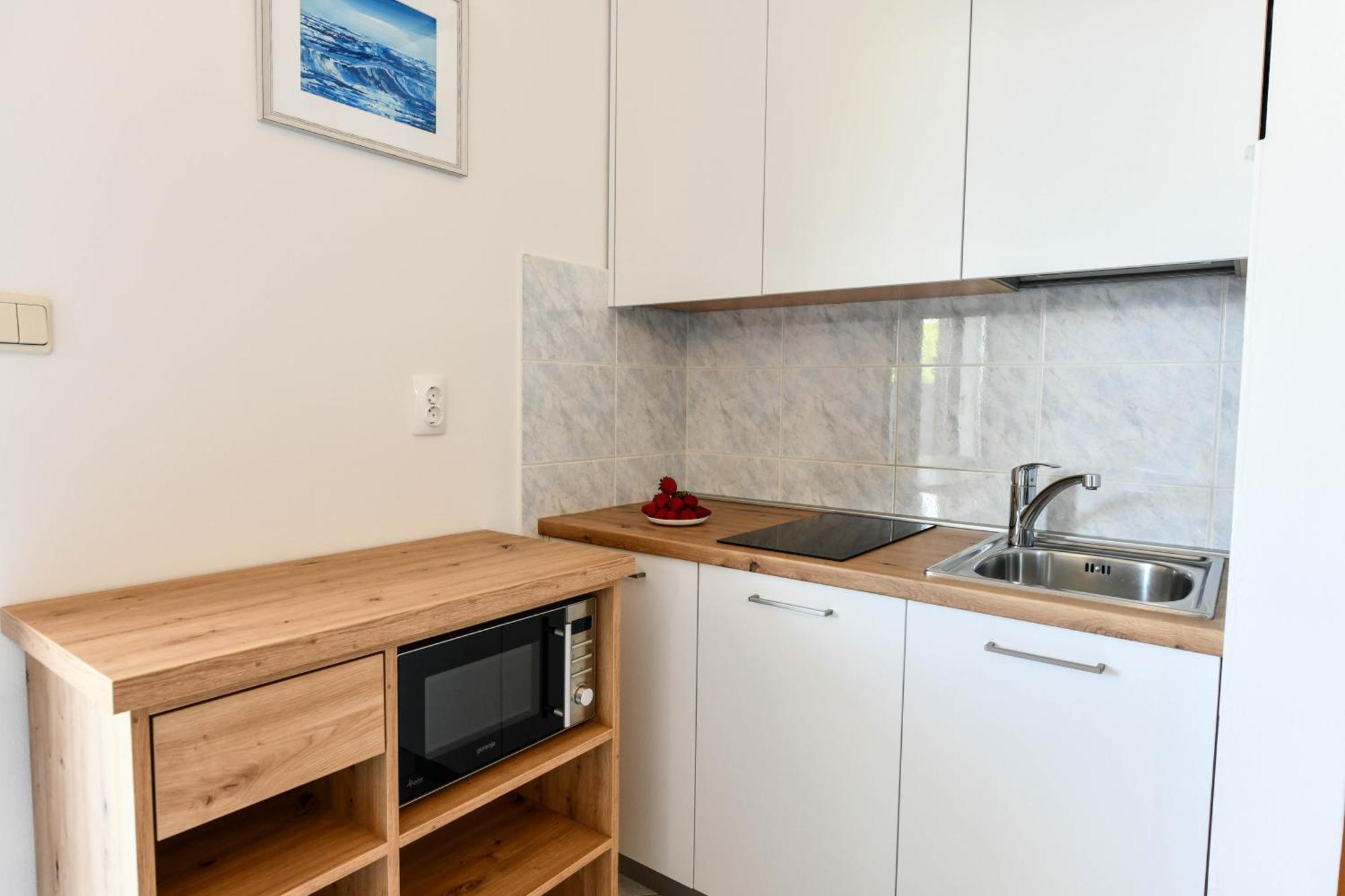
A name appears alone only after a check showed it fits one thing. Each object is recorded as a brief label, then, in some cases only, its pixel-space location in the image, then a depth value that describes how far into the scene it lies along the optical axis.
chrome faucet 1.80
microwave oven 1.29
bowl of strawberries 2.03
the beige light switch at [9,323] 1.20
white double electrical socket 1.78
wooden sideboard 0.97
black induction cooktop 1.75
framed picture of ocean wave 1.50
